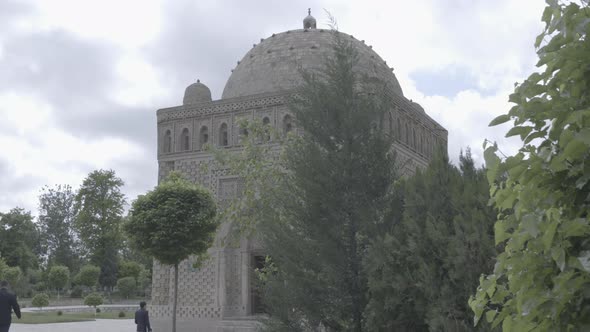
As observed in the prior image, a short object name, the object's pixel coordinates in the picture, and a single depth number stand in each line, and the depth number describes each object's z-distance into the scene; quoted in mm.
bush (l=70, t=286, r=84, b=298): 49156
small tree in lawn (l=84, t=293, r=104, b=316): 30812
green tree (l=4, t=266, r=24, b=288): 34844
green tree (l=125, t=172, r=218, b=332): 15578
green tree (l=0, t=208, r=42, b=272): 49656
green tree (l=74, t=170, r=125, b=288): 44344
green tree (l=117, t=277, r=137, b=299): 45000
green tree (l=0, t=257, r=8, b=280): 34719
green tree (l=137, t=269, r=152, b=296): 49531
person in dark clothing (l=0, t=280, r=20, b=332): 9992
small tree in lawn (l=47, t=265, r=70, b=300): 41500
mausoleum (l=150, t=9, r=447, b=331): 18406
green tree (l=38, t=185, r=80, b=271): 58000
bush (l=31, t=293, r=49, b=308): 30178
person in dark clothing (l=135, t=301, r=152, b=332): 12582
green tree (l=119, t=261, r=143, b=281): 50281
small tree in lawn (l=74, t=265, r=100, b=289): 42250
